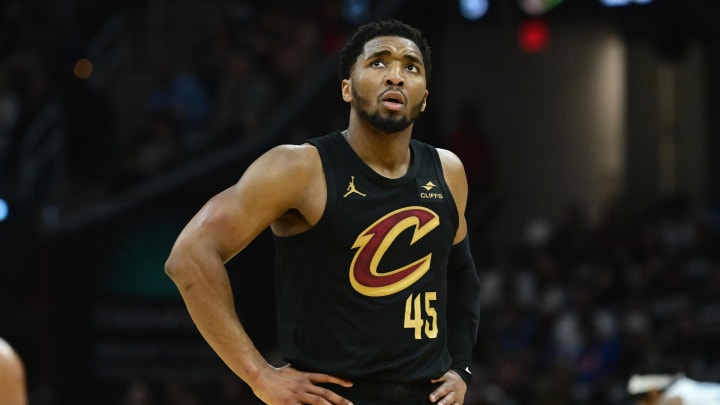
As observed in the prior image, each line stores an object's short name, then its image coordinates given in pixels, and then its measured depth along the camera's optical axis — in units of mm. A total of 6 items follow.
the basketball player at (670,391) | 13156
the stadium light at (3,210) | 28875
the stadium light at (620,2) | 27656
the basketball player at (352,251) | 9359
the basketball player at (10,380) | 7977
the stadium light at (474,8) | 30734
